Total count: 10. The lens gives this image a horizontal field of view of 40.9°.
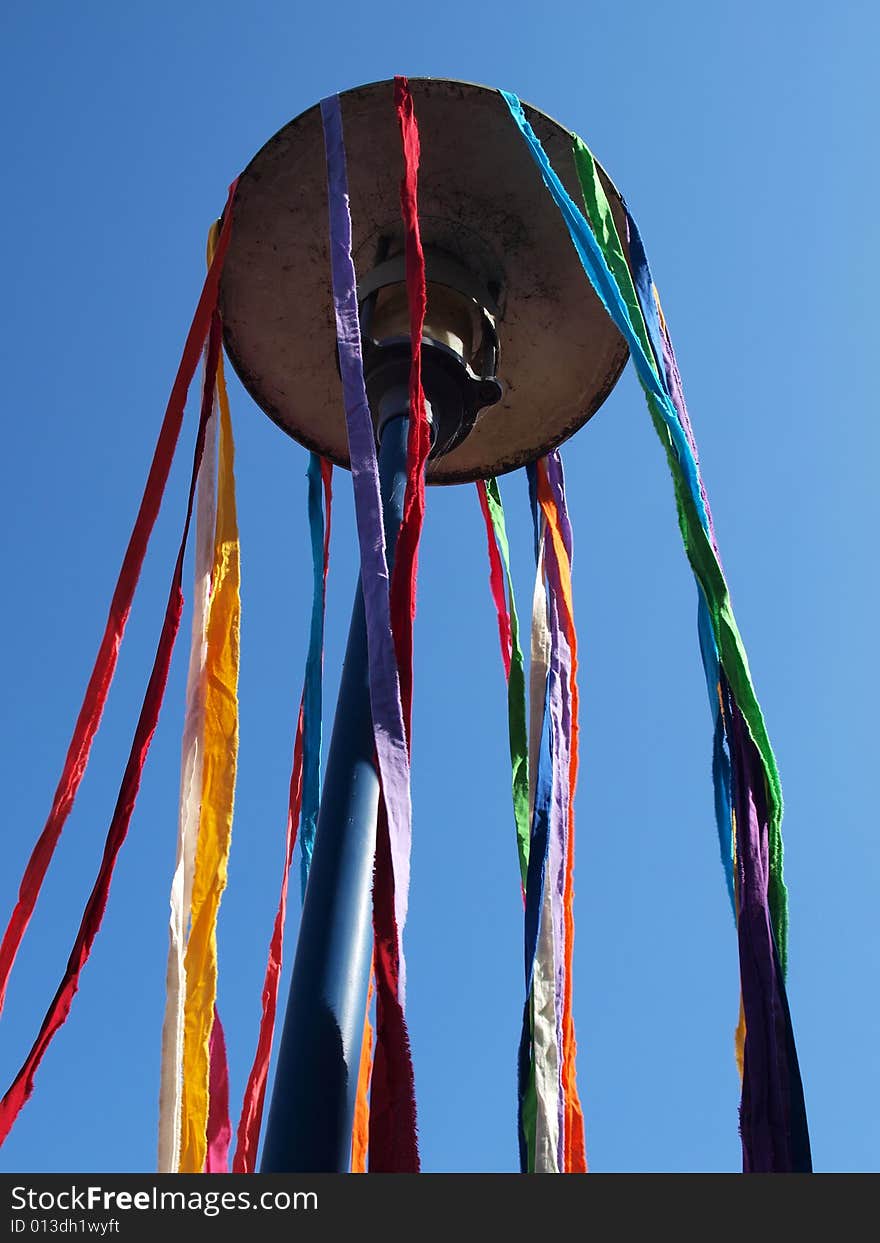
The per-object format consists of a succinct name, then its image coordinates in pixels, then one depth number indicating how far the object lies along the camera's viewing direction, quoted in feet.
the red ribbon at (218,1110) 9.21
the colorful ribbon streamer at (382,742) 5.83
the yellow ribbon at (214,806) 9.21
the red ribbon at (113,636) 9.90
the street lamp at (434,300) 12.30
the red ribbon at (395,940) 5.77
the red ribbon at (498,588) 14.98
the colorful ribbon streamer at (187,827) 8.69
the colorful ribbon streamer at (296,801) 10.61
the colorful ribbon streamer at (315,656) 12.99
